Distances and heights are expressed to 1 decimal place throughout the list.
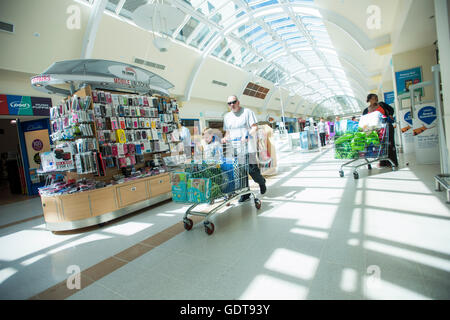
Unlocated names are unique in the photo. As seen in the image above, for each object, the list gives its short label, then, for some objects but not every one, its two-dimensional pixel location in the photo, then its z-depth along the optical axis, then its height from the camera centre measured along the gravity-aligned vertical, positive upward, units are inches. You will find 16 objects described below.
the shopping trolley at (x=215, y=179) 110.3 -16.0
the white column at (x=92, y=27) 283.6 +177.8
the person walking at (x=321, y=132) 481.4 +6.6
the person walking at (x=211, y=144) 158.7 +3.3
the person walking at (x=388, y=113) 195.3 +12.2
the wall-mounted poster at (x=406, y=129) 243.6 -7.2
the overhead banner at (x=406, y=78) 239.7 +49.3
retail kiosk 148.9 +10.9
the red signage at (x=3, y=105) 262.8 +81.4
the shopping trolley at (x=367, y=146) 182.4 -13.1
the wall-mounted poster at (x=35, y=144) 334.3 +39.4
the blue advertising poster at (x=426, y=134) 198.4 -10.8
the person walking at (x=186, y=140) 256.4 +13.0
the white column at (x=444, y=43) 110.8 +37.8
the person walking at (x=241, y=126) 145.1 +12.6
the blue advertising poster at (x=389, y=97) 439.2 +57.3
